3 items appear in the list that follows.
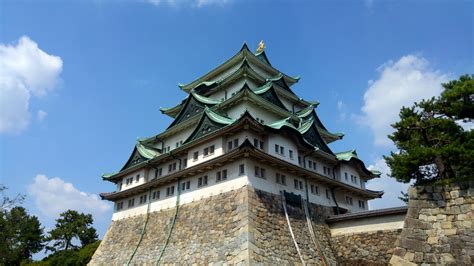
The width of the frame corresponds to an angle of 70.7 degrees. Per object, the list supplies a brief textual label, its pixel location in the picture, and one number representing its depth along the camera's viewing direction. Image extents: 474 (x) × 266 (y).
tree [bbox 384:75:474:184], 14.90
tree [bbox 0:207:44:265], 30.09
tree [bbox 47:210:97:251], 53.72
